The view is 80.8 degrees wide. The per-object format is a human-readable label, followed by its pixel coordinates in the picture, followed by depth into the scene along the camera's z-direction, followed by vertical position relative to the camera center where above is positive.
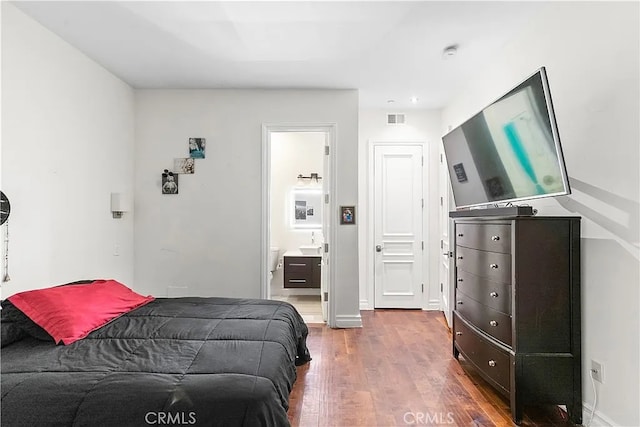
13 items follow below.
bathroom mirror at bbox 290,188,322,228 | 6.04 +0.13
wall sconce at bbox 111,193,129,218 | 3.77 +0.10
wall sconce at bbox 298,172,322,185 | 6.01 +0.58
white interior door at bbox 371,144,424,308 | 4.99 -0.19
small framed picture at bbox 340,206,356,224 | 4.16 +0.00
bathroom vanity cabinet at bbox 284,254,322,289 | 5.58 -0.84
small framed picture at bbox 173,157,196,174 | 4.22 +0.55
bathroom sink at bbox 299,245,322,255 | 5.64 -0.54
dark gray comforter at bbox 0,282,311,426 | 1.46 -0.71
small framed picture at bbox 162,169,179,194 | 4.21 +0.35
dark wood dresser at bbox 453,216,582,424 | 2.16 -0.57
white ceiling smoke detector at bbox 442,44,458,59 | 3.12 +1.38
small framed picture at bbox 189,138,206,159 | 4.21 +0.75
